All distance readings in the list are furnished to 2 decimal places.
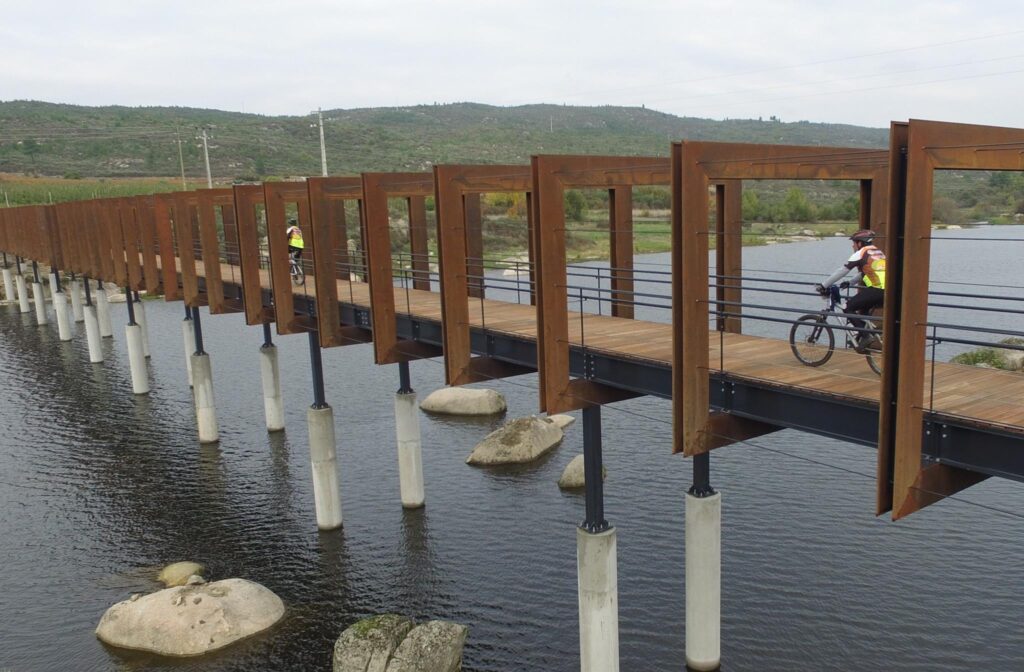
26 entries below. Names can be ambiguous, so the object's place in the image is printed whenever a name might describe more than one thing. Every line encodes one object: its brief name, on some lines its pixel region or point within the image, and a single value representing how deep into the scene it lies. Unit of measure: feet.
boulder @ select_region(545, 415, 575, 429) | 100.39
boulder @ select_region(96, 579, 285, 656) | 58.29
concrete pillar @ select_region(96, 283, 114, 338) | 157.79
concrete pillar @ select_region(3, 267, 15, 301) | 227.16
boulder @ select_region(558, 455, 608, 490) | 82.58
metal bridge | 28.89
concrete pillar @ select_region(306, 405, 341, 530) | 75.61
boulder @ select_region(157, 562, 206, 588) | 68.90
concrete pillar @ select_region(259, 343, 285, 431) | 98.37
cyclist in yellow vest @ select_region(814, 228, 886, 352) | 39.00
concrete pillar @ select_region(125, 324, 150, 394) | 124.26
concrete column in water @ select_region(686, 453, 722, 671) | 47.96
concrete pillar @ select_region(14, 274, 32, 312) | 212.02
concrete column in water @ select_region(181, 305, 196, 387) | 117.37
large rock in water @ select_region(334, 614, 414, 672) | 51.78
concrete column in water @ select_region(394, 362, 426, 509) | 74.59
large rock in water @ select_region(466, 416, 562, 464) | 90.79
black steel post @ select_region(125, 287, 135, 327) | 123.95
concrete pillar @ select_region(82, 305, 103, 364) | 147.54
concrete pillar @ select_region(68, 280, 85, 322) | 183.32
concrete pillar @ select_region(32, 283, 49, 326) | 191.52
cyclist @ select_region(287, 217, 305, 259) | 88.32
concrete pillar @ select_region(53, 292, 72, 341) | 169.58
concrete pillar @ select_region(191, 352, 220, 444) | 101.14
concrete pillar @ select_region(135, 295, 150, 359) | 143.92
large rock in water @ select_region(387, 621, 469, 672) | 51.42
